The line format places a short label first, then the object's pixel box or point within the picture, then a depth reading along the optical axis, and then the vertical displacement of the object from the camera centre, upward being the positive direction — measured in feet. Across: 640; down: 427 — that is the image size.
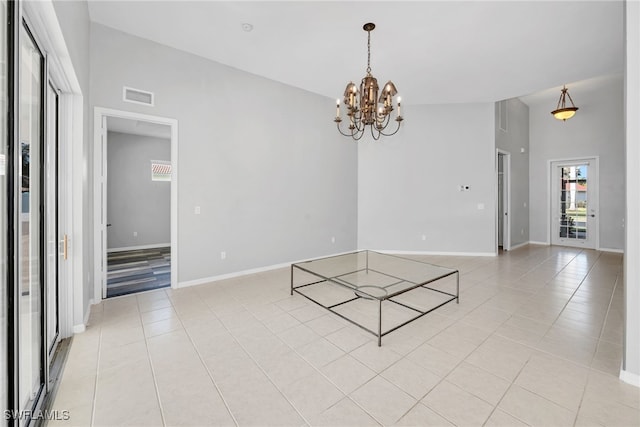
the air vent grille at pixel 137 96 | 11.02 +4.63
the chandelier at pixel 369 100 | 9.43 +3.84
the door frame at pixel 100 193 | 10.46 +0.67
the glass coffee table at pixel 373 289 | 9.26 -3.36
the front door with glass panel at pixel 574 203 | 21.98 +0.72
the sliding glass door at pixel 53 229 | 7.29 -0.52
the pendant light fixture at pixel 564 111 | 18.66 +6.80
